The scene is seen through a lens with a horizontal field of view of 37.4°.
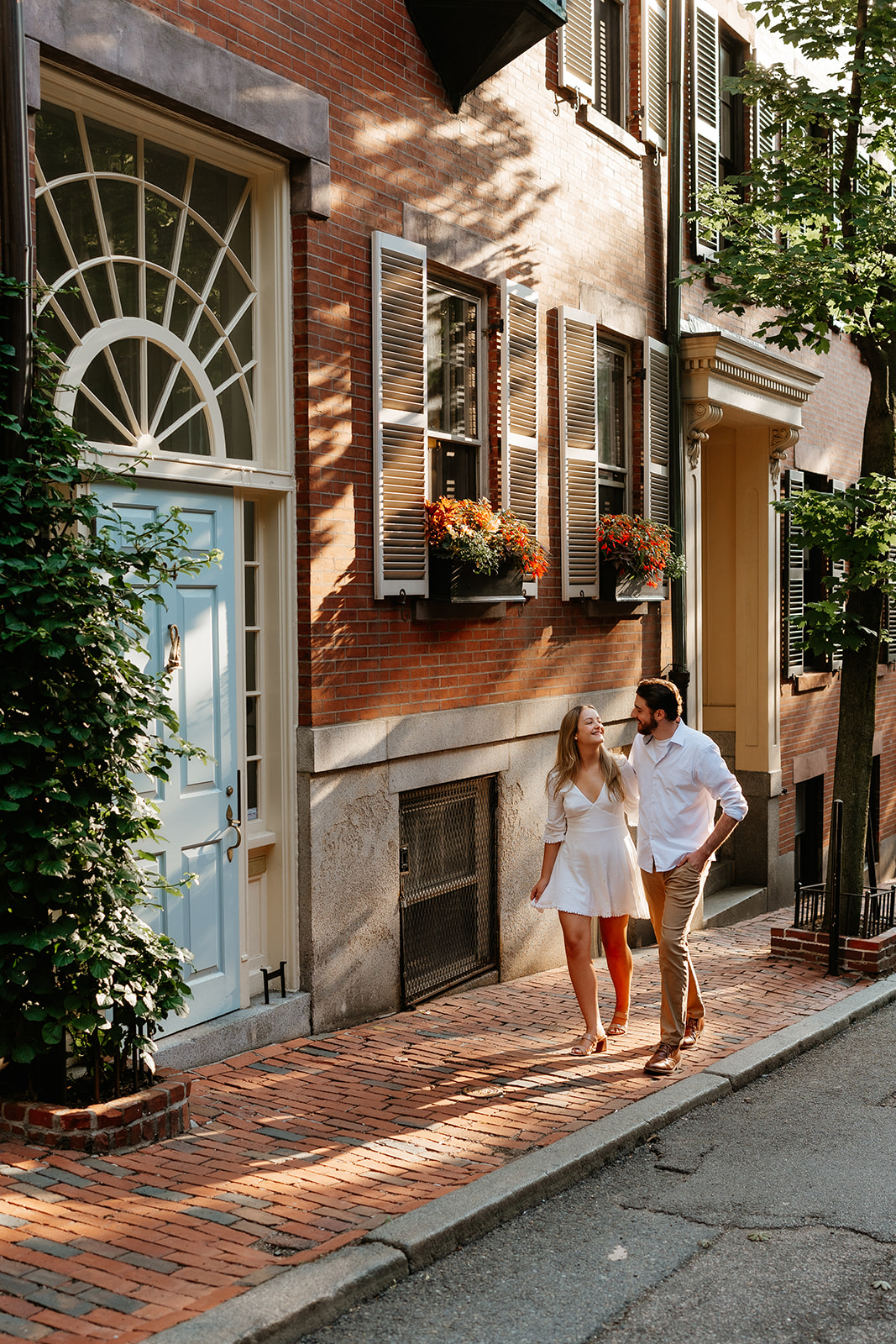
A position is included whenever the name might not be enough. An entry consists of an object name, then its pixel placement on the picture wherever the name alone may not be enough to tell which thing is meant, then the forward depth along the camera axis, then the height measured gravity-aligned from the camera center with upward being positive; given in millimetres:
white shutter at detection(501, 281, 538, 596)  9070 +1639
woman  6996 -1082
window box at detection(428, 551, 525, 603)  8086 +361
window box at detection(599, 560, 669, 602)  10297 +428
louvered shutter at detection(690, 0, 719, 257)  12078 +4968
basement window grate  8219 -1587
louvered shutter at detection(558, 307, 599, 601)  9867 +1415
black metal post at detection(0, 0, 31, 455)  5043 +1781
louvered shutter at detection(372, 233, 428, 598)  7629 +1335
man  6754 -958
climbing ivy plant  4891 -457
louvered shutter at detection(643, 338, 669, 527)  11141 +1739
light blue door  6316 -610
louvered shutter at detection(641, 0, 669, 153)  11086 +4850
